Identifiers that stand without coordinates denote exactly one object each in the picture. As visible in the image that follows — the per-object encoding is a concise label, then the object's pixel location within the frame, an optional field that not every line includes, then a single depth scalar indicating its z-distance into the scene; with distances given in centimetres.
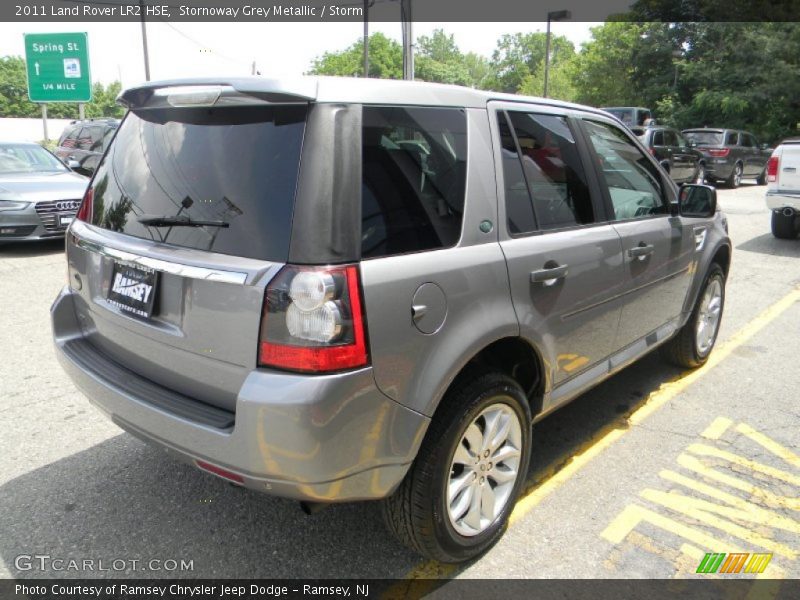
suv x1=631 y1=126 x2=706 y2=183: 1619
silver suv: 194
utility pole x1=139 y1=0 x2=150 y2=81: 2175
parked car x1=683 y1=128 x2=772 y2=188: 1883
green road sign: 1988
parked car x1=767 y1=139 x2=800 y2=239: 935
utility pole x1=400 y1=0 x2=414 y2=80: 1672
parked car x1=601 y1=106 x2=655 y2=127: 2097
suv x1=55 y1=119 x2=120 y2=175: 1630
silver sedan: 802
